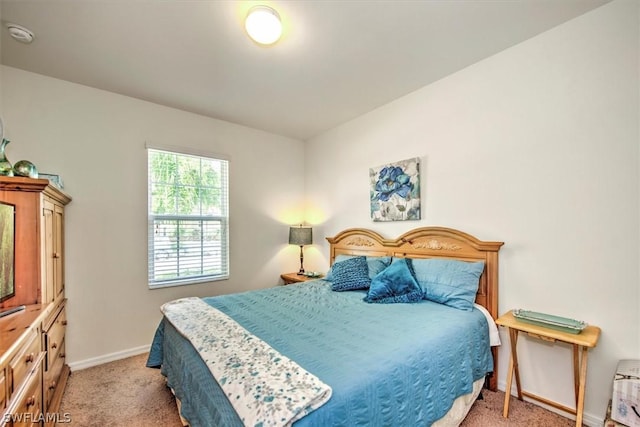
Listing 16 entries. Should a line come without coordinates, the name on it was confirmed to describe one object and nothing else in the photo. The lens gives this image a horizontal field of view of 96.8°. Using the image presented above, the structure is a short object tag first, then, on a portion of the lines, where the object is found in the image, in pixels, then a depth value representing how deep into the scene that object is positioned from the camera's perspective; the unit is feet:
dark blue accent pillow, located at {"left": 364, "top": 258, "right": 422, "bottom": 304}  7.98
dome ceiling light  6.01
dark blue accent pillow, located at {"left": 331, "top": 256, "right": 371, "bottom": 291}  9.47
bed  3.92
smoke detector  6.59
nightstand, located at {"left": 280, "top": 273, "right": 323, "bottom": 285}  12.50
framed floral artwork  9.76
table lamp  13.53
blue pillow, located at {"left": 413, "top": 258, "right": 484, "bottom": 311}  7.49
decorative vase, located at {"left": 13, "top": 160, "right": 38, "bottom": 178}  5.91
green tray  5.81
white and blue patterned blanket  3.43
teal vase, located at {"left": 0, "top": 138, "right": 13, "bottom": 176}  5.60
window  10.66
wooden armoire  3.99
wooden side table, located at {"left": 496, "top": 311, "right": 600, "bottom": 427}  5.54
